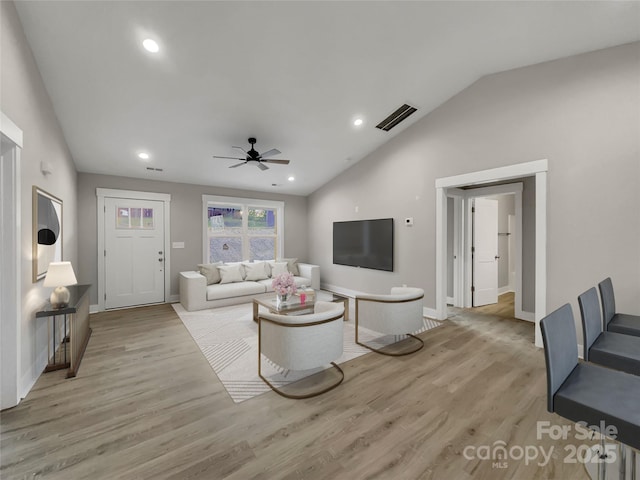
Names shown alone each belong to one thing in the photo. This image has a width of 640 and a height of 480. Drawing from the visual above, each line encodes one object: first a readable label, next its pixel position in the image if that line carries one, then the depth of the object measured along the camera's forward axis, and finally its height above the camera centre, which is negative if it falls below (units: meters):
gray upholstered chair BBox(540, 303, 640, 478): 1.20 -0.79
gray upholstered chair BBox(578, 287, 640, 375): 1.77 -0.78
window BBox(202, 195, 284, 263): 6.11 +0.19
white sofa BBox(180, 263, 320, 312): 4.78 -1.06
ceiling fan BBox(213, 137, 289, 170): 3.90 +1.19
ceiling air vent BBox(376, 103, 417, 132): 4.05 +1.93
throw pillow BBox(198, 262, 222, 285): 5.32 -0.73
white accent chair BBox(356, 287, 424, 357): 3.01 -0.91
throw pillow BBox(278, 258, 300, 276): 6.58 -0.70
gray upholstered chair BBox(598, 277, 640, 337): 2.18 -0.72
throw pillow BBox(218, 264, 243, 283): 5.44 -0.77
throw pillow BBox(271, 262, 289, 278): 6.22 -0.75
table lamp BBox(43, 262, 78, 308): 2.56 -0.45
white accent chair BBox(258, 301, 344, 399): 2.25 -0.91
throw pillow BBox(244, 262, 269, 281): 5.81 -0.77
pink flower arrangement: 3.47 -0.64
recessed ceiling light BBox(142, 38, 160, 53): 2.44 +1.79
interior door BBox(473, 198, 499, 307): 5.03 -0.28
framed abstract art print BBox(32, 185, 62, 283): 2.52 +0.06
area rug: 2.48 -1.36
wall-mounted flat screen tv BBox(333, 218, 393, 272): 5.01 -0.14
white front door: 4.93 -0.31
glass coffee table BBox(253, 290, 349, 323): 3.50 -0.96
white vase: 3.59 -0.86
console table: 2.55 -1.10
